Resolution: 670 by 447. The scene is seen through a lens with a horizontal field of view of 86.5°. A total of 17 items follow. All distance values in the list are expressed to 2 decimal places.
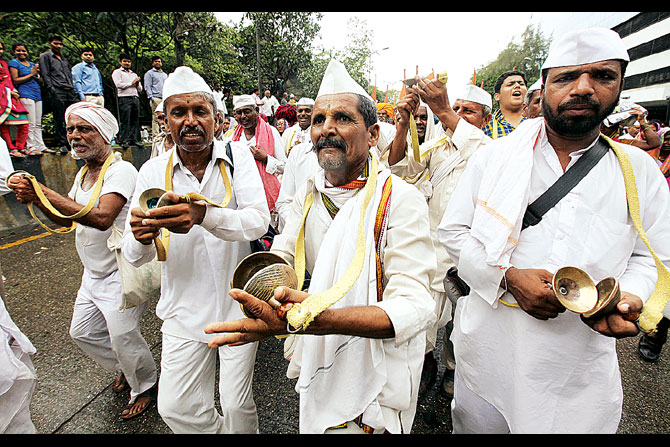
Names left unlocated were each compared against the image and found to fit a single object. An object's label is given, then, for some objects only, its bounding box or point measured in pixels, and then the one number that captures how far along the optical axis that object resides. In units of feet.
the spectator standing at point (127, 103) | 31.53
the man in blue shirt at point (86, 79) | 28.05
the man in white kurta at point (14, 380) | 6.23
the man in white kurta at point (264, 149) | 15.71
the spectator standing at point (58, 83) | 26.08
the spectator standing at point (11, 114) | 21.79
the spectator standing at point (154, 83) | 34.45
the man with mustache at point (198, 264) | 7.09
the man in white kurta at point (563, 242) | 5.11
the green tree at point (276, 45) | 82.89
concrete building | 100.58
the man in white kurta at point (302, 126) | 19.26
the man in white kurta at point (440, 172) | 9.32
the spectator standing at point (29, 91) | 24.32
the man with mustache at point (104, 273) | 8.87
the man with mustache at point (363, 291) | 4.50
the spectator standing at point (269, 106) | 50.44
